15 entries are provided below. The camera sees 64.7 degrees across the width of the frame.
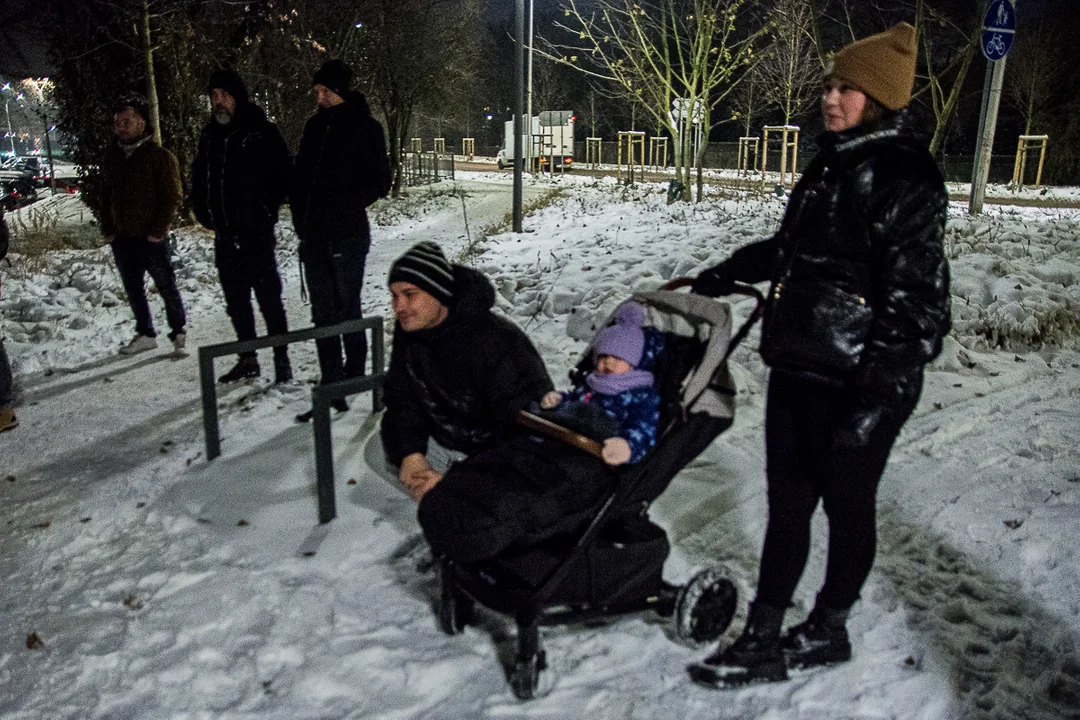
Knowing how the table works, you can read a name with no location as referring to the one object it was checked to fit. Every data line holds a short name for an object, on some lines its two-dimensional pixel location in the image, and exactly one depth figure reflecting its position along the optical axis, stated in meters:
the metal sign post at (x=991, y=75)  11.55
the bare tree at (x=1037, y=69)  32.53
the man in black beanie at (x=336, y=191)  5.33
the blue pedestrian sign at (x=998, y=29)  11.51
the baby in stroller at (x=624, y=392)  2.87
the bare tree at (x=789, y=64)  18.28
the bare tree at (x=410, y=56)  23.25
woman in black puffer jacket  2.55
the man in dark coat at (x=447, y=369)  3.24
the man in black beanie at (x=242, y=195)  5.98
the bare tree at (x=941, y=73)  11.63
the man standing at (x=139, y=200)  7.00
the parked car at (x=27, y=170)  31.58
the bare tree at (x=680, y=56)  16.16
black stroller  2.85
